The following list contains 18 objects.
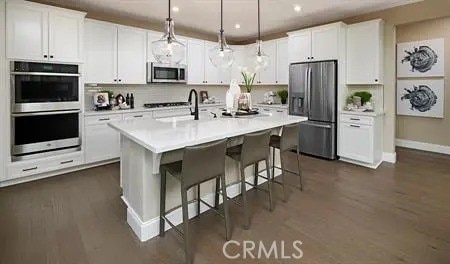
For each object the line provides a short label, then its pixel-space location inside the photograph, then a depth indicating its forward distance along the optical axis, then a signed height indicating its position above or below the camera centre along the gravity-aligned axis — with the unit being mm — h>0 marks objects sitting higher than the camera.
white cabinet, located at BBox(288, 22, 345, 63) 4926 +1503
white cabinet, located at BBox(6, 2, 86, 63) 3646 +1266
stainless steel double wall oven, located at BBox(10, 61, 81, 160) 3695 +202
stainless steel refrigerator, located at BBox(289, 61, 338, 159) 5012 +388
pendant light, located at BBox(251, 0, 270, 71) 4030 +947
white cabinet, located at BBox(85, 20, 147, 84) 4600 +1224
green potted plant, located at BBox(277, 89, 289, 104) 6262 +645
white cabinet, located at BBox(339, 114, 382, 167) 4594 -252
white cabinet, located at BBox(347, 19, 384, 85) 4645 +1220
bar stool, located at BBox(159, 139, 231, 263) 2088 -375
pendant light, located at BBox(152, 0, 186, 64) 2928 +824
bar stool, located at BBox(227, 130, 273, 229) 2686 -287
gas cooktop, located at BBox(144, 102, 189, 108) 5514 +399
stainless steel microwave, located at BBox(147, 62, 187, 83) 5375 +1021
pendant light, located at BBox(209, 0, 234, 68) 3578 +898
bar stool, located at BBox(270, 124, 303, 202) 3297 -196
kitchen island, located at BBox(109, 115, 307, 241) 2281 -278
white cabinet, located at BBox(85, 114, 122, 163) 4477 -263
